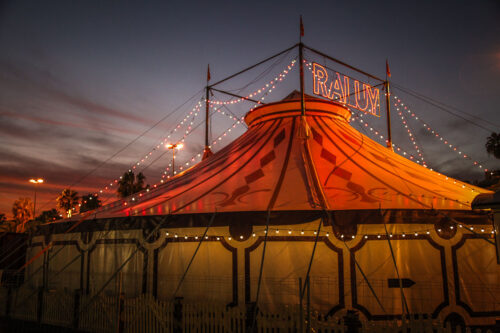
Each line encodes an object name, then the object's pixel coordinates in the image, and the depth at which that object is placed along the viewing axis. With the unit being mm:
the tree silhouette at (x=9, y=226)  26125
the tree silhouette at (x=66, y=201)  28158
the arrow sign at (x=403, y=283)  4758
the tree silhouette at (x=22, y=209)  29730
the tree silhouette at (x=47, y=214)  29439
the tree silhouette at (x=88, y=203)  27516
